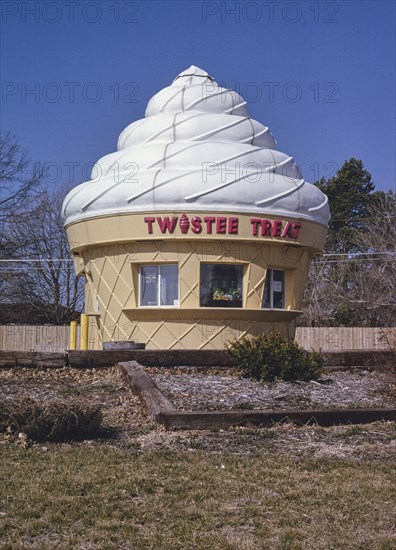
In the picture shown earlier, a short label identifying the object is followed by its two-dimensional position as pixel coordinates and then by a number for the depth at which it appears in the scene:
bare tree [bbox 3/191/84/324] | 47.62
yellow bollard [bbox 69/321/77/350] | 26.78
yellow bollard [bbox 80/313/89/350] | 25.14
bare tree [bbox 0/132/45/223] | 44.91
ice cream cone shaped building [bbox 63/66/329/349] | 22.86
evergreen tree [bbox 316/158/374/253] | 60.85
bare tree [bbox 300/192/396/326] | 50.16
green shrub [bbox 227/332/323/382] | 16.36
